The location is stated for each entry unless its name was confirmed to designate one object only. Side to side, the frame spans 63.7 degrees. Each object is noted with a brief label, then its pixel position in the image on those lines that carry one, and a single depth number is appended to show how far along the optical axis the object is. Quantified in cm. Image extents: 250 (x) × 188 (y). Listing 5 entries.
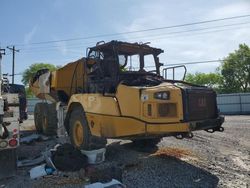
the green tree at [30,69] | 3795
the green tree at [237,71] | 3244
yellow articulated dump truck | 408
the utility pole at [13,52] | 2637
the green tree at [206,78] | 3928
